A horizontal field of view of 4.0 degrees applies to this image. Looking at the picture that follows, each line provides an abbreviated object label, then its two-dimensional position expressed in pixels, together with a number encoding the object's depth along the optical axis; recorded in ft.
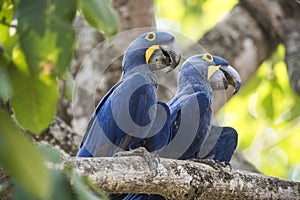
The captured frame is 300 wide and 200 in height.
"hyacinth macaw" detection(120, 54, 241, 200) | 33.99
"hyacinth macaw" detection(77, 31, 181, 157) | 33.61
